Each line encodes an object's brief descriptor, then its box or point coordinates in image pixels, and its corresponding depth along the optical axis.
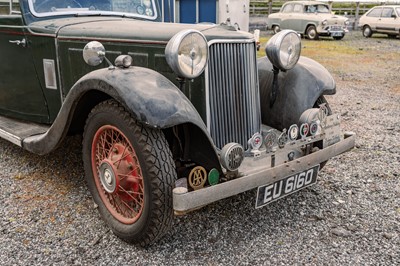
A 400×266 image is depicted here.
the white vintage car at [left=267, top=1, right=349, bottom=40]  16.58
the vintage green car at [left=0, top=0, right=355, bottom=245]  2.36
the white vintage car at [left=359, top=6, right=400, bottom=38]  17.02
